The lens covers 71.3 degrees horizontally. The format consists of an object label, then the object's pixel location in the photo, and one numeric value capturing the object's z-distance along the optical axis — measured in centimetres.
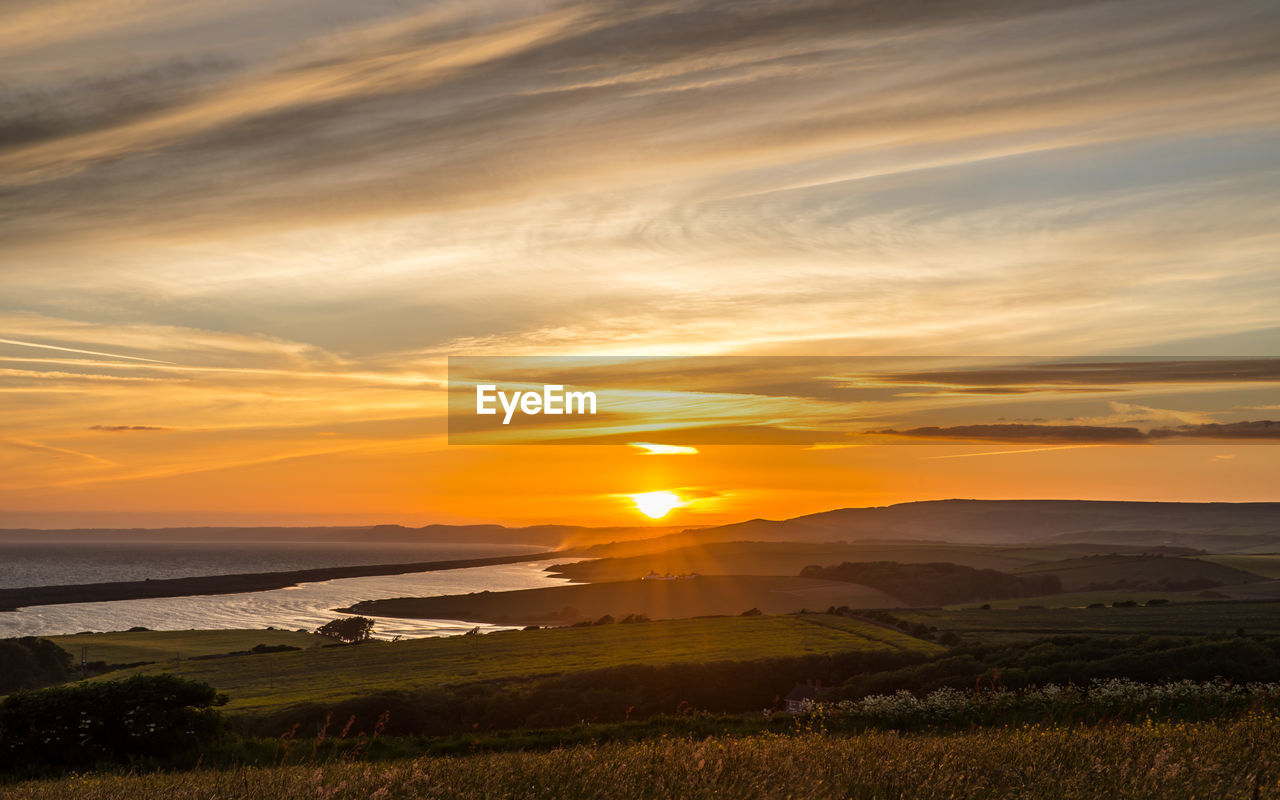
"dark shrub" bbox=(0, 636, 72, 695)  10325
